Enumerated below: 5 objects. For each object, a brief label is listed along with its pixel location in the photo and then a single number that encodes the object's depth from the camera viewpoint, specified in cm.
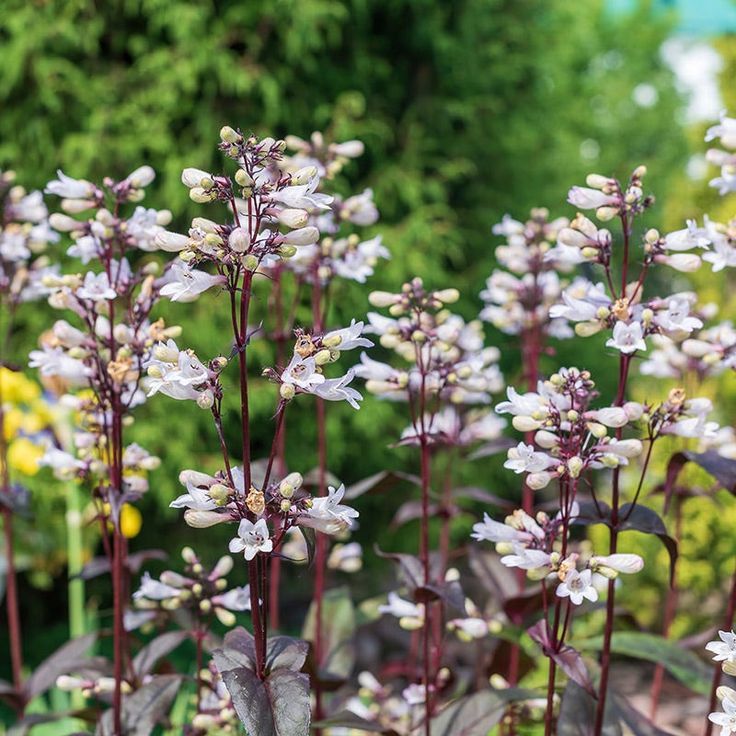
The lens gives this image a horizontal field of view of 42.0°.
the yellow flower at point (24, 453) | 360
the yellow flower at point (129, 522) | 345
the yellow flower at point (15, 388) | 323
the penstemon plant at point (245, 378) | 143
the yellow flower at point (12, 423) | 330
